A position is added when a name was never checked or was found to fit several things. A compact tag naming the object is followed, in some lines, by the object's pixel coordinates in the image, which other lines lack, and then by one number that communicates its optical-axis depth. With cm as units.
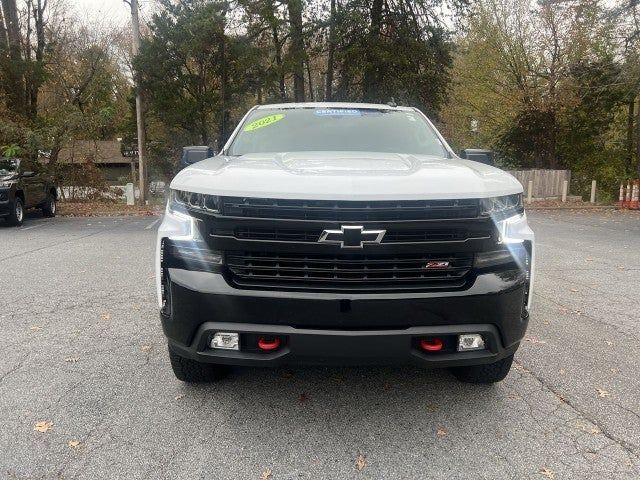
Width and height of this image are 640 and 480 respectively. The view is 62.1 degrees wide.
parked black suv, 1273
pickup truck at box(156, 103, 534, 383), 255
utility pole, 1938
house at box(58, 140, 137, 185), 1976
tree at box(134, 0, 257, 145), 2155
